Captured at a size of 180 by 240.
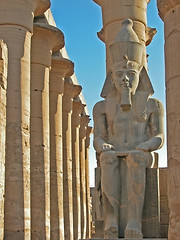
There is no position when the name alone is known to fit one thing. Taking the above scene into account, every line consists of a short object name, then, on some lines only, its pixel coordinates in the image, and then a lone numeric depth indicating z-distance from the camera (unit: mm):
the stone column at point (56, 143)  20344
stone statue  12281
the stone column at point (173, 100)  9141
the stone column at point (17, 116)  15328
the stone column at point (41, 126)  17859
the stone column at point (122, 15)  17234
